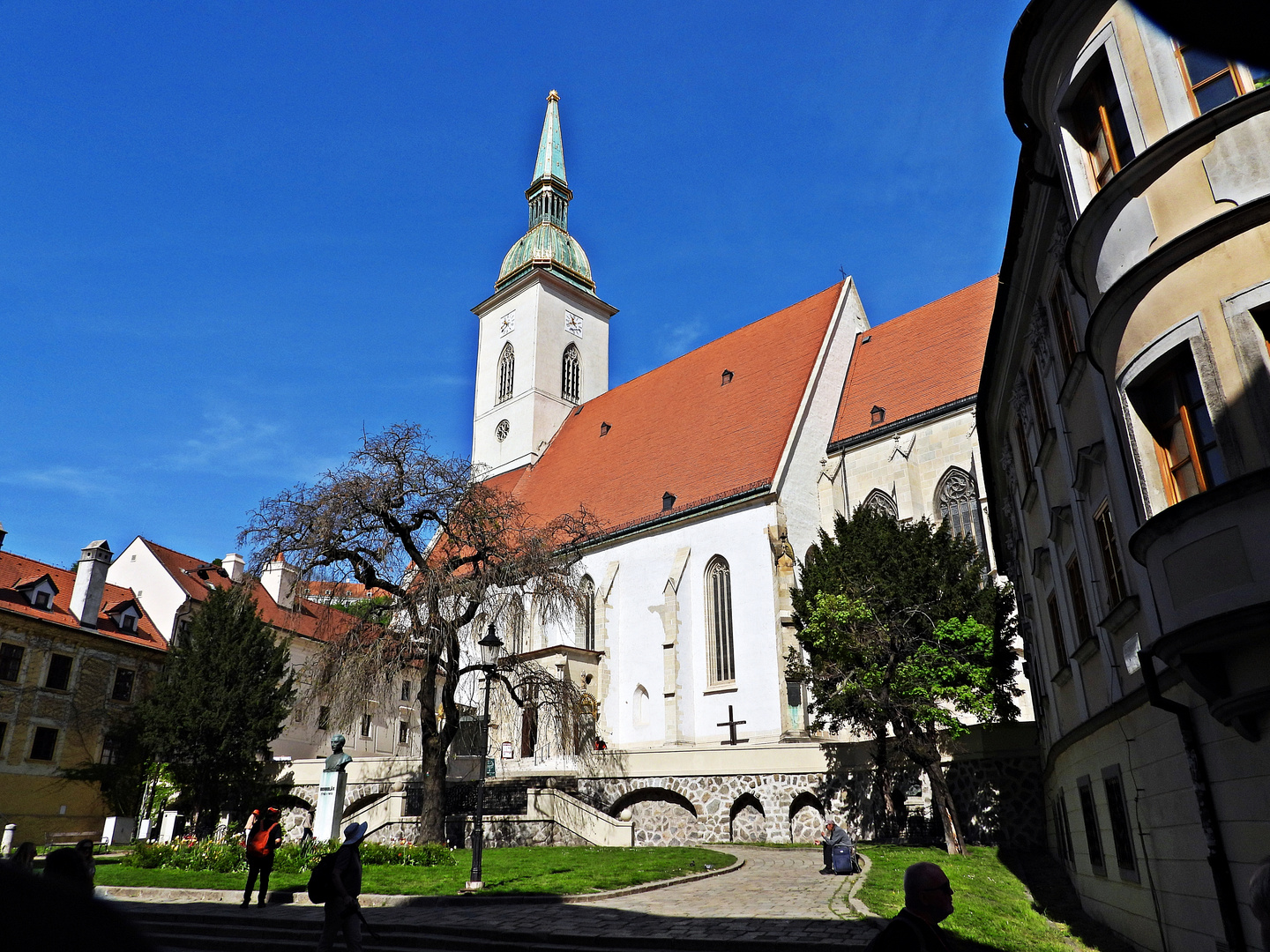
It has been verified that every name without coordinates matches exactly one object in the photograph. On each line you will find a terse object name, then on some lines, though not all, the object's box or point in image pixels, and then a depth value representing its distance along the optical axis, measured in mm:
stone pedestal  18578
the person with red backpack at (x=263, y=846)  11961
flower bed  16328
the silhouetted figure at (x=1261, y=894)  3020
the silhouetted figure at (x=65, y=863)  5328
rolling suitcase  14836
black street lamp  13289
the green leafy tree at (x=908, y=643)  19531
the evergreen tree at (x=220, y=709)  28609
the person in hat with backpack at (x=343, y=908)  7781
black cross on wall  27188
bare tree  19891
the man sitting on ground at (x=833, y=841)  14980
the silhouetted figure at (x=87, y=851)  9159
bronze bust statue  18750
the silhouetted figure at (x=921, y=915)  3660
